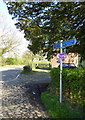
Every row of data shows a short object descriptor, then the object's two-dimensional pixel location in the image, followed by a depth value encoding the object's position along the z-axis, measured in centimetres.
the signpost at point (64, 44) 289
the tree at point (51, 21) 385
